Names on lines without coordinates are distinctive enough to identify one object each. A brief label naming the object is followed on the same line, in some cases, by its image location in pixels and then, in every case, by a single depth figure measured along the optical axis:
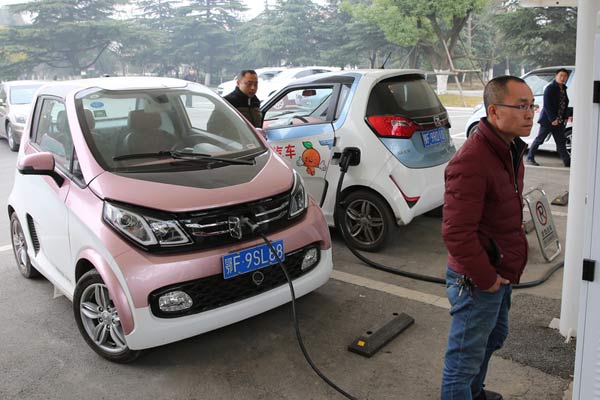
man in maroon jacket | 2.11
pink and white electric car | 3.06
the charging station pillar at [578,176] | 3.27
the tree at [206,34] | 35.78
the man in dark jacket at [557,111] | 8.53
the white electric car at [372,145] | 4.89
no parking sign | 4.87
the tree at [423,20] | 27.69
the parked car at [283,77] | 18.91
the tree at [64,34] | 33.66
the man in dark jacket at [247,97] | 5.84
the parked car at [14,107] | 12.25
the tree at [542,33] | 24.81
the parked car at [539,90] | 9.54
